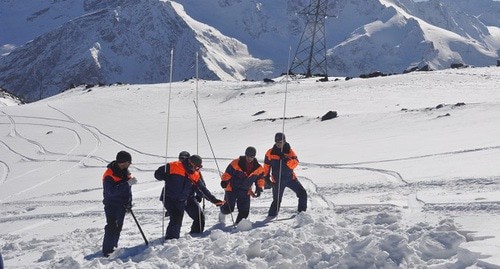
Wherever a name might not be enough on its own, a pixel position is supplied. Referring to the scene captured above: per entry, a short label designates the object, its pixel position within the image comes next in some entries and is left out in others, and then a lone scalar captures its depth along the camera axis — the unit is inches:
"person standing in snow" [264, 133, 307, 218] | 427.2
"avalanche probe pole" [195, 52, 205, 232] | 400.5
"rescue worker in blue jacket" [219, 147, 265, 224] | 414.6
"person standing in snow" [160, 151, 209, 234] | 400.8
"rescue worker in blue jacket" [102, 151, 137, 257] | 365.1
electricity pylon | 1810.7
